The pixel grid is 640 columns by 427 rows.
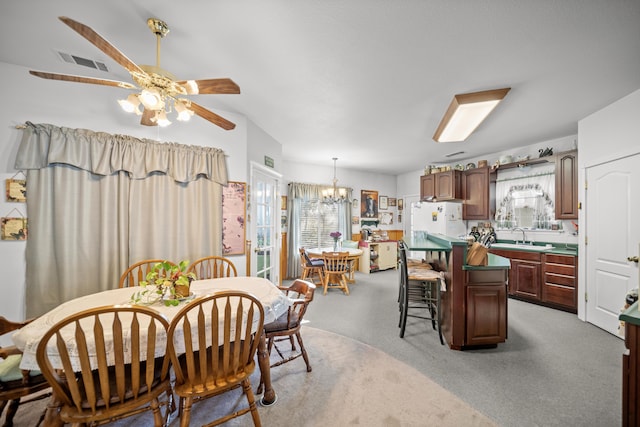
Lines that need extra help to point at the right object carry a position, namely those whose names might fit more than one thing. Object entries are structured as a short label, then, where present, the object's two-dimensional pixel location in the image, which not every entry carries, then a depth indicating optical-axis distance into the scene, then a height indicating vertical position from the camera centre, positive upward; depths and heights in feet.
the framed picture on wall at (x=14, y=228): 6.39 -0.43
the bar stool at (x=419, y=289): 8.02 -3.17
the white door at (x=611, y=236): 8.02 -0.82
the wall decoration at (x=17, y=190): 6.39 +0.61
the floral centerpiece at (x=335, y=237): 15.12 -1.55
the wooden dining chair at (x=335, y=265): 13.55 -3.03
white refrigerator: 14.92 -0.33
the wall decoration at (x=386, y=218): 21.41 -0.45
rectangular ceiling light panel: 7.54 +3.65
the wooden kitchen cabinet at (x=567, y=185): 10.72 +1.34
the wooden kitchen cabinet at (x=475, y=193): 14.48 +1.28
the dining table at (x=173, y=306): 3.70 -2.01
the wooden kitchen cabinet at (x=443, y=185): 15.24 +1.90
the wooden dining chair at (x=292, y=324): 6.09 -2.93
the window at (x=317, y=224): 17.70 -0.84
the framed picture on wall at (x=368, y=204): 20.40 +0.81
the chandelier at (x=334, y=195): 16.88 +1.38
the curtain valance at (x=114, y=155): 6.53 +1.83
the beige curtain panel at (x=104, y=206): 6.55 +0.20
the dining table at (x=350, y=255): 14.26 -2.54
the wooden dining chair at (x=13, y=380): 4.09 -2.98
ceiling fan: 4.53 +2.66
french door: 10.33 -0.51
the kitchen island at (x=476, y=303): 7.43 -2.85
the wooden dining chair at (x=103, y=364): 3.34 -2.32
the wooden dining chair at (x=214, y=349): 3.94 -2.44
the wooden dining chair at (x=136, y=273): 6.71 -1.90
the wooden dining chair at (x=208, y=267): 7.92 -1.95
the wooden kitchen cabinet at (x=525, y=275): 11.45 -3.09
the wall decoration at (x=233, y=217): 9.19 -0.17
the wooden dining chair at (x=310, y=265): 14.05 -3.16
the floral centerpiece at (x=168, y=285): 5.15 -1.63
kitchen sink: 11.65 -1.76
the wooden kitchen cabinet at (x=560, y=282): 10.37 -3.12
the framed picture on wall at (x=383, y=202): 21.36 +1.01
